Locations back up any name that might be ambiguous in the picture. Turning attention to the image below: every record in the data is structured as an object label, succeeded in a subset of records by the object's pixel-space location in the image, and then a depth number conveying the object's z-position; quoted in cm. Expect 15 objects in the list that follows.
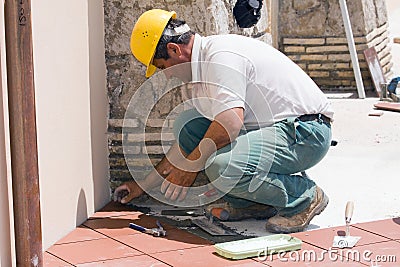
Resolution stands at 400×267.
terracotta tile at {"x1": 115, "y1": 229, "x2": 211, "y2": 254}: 561
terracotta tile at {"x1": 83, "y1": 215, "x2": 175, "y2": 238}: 597
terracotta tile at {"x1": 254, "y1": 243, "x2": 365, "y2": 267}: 527
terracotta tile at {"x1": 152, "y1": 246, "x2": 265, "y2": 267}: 528
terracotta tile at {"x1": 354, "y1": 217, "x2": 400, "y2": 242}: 584
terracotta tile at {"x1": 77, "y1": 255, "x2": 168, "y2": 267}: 526
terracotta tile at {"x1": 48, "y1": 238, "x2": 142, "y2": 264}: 539
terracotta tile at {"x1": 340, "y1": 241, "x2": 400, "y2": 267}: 524
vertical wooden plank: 462
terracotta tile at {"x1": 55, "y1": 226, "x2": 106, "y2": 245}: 577
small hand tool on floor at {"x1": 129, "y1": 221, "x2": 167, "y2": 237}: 589
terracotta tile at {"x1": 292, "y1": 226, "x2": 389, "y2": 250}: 567
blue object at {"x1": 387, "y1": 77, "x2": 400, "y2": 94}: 1142
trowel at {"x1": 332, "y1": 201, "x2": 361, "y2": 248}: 559
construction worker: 577
